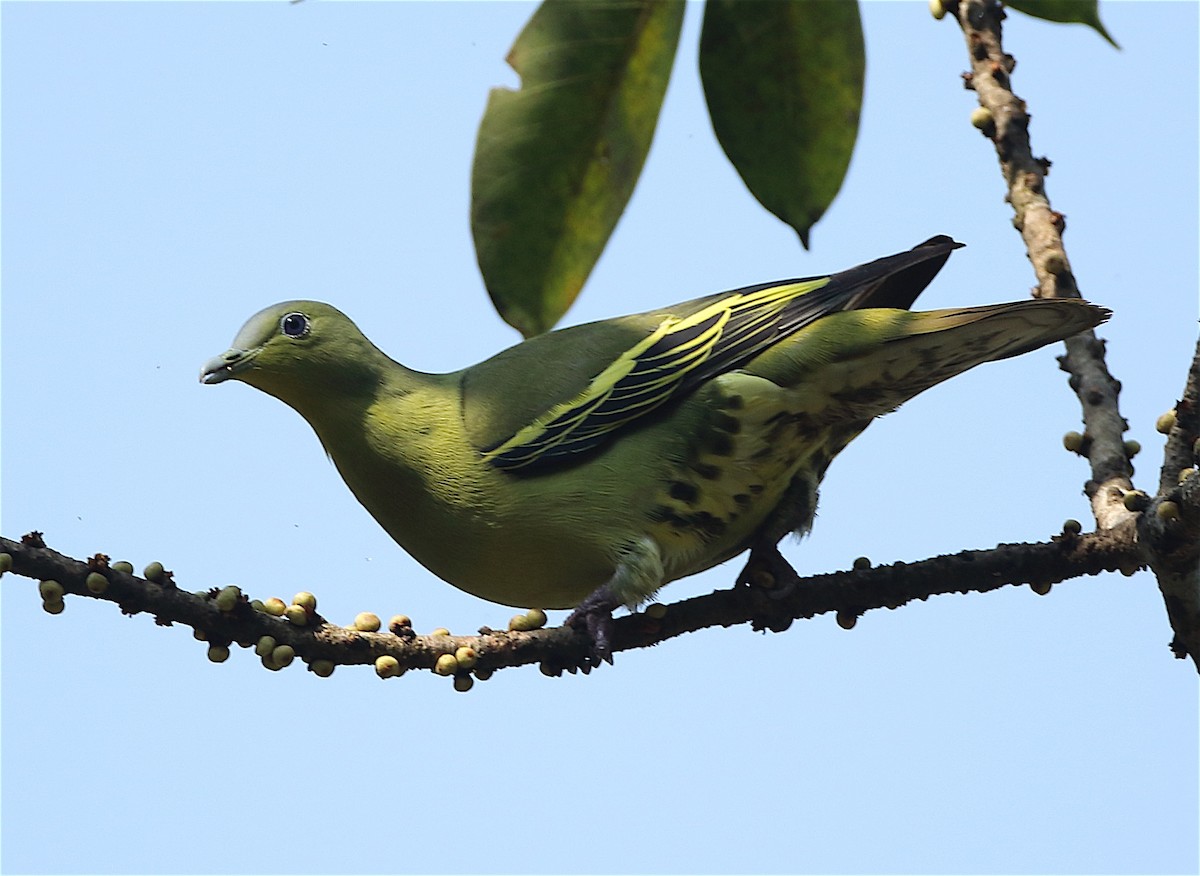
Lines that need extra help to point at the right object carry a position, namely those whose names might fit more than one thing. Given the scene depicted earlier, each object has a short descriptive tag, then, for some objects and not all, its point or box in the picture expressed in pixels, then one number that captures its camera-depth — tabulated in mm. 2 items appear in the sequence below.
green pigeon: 8211
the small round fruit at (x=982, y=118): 8984
